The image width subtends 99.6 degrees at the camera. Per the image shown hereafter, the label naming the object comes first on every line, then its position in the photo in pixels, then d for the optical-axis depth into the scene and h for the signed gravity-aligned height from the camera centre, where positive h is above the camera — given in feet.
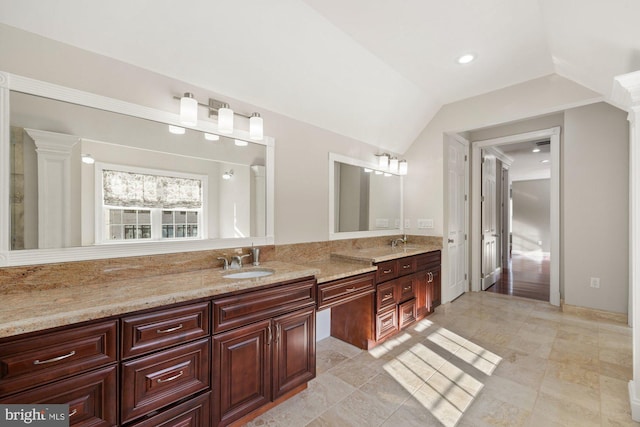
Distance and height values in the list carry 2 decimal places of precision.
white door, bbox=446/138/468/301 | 12.64 -0.30
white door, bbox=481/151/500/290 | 15.06 -0.55
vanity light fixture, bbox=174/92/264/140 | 5.82 +2.31
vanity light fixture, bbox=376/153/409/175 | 11.39 +2.20
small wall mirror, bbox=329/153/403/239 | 9.81 +0.58
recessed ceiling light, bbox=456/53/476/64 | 8.44 +4.94
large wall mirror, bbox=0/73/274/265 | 4.58 +0.71
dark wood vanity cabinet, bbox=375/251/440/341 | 8.65 -2.80
